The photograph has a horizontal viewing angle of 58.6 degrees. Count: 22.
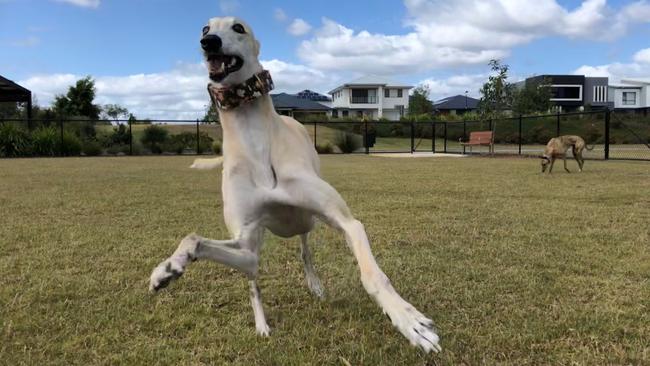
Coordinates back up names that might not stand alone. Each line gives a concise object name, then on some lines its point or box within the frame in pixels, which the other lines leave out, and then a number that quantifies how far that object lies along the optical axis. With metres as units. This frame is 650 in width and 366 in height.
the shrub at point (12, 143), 24.33
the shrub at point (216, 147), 27.44
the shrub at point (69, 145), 25.52
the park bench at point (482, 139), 24.92
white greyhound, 2.62
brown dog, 13.76
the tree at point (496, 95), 31.14
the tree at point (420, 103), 67.62
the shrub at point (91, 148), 26.31
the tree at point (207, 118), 31.20
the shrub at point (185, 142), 29.00
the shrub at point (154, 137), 29.12
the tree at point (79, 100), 43.00
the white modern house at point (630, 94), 88.44
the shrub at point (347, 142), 29.75
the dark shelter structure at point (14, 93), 27.66
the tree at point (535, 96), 53.25
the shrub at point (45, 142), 24.95
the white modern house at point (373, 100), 83.44
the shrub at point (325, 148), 28.30
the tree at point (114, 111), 55.09
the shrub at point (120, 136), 28.84
